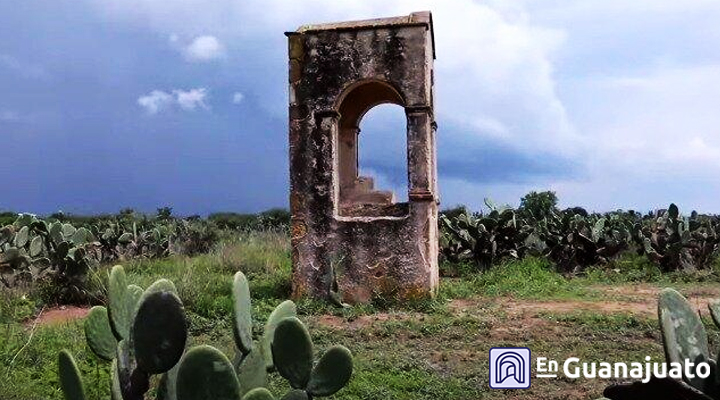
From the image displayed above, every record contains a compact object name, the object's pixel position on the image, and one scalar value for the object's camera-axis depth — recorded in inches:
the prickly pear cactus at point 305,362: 94.8
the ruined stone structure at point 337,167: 354.9
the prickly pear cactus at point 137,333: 83.4
